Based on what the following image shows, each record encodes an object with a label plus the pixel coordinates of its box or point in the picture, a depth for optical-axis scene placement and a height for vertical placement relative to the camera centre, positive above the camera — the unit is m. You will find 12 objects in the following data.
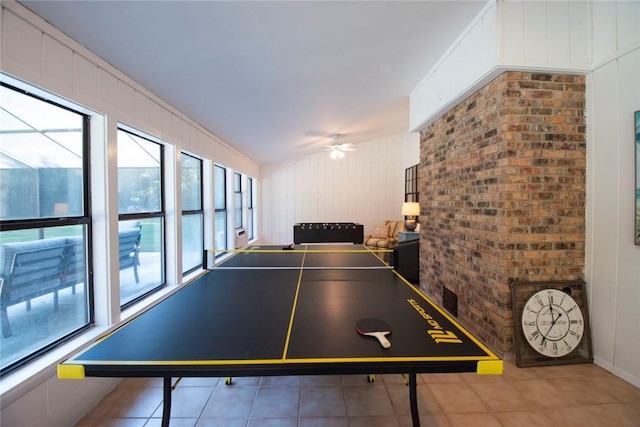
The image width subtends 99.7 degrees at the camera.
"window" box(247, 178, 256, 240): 7.31 -0.12
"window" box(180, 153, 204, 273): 3.62 -0.08
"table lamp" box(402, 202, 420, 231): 5.54 -0.09
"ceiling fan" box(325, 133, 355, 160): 5.74 +1.28
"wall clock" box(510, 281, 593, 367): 2.18 -0.97
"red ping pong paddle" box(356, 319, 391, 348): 1.12 -0.54
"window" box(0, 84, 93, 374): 1.50 -0.10
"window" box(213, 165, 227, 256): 4.95 +0.04
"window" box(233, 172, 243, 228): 6.26 +0.23
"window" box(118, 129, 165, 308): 2.40 -0.07
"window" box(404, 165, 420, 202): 6.59 +0.57
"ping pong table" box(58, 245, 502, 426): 0.98 -0.57
